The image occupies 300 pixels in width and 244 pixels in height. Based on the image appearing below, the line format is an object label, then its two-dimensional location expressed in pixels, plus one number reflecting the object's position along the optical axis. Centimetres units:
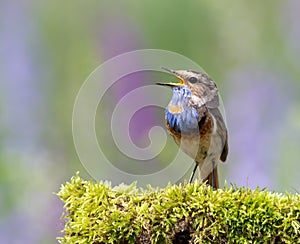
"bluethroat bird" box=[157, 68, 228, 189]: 677
